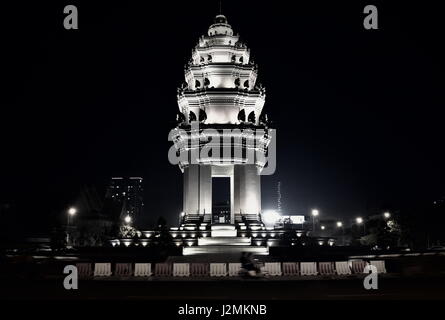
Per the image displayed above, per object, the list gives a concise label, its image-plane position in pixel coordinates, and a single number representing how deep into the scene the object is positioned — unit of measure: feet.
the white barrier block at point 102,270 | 90.58
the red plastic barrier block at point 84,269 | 90.17
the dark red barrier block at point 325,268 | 92.22
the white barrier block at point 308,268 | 91.25
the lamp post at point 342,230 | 214.28
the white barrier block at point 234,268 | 90.79
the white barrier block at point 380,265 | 90.48
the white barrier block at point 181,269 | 90.48
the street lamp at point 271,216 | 252.89
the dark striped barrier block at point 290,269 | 91.43
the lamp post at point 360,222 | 191.62
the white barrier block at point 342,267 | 91.91
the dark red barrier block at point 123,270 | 92.14
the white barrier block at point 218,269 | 90.26
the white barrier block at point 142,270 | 91.66
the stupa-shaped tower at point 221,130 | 157.17
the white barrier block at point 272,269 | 89.92
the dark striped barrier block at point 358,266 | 91.40
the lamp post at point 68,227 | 182.32
